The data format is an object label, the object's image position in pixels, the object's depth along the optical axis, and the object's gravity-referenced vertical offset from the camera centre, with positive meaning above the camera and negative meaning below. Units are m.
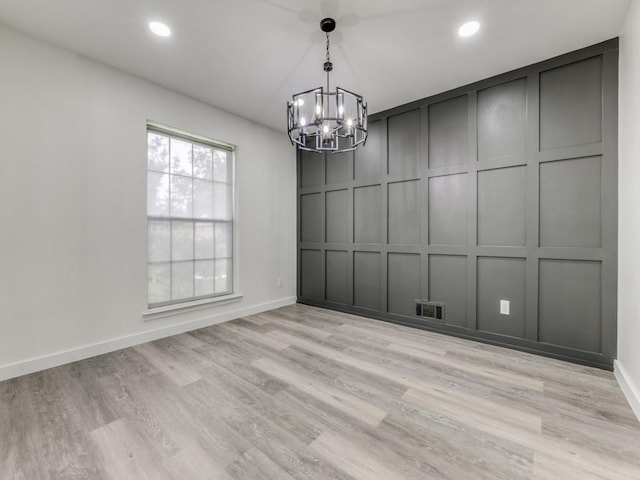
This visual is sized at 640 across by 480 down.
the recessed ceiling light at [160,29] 2.26 +1.67
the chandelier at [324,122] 2.08 +0.87
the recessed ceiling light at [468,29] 2.26 +1.69
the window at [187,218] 3.22 +0.25
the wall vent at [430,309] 3.37 -0.83
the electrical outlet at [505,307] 2.92 -0.68
